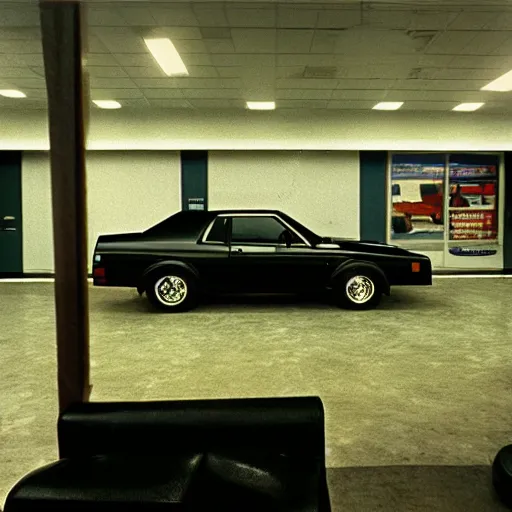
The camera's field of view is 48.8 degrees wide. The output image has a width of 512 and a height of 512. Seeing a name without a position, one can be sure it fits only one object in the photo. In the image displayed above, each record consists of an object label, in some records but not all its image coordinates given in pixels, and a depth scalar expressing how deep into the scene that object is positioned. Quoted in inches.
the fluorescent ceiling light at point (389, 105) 385.7
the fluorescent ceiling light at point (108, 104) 384.8
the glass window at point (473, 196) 435.2
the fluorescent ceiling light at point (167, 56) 253.3
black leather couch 68.5
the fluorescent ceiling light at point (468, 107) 390.9
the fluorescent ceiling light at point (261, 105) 387.5
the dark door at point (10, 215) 425.7
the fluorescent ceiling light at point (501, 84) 317.4
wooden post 107.5
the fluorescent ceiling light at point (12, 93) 350.9
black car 283.7
